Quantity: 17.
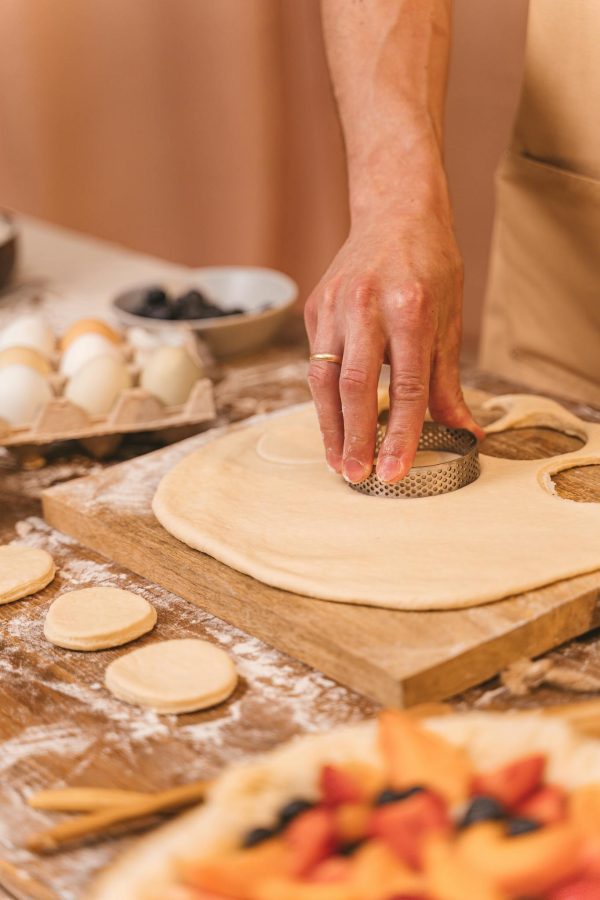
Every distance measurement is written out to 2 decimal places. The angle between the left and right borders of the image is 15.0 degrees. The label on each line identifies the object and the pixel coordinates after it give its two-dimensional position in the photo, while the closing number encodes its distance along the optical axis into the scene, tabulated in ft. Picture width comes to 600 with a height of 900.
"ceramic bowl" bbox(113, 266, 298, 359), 5.19
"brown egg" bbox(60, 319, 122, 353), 4.97
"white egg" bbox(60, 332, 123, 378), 4.80
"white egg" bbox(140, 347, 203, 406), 4.70
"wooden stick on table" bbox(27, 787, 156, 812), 3.52
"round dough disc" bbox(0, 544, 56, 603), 4.09
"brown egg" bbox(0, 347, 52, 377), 4.71
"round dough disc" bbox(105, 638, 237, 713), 3.76
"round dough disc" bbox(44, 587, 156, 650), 3.92
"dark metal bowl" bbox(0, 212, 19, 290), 5.87
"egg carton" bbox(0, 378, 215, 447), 4.55
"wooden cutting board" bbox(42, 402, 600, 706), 3.72
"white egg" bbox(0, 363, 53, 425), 4.61
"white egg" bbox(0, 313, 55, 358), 4.92
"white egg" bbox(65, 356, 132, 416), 4.63
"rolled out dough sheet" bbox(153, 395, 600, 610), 3.87
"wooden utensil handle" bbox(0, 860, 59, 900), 3.46
